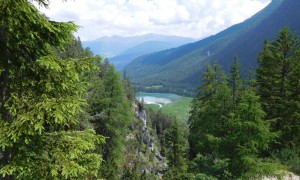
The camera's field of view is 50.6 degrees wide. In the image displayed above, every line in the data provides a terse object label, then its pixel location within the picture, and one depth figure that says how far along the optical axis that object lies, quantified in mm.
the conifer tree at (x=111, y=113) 41188
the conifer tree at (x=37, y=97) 7457
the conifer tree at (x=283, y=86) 29641
